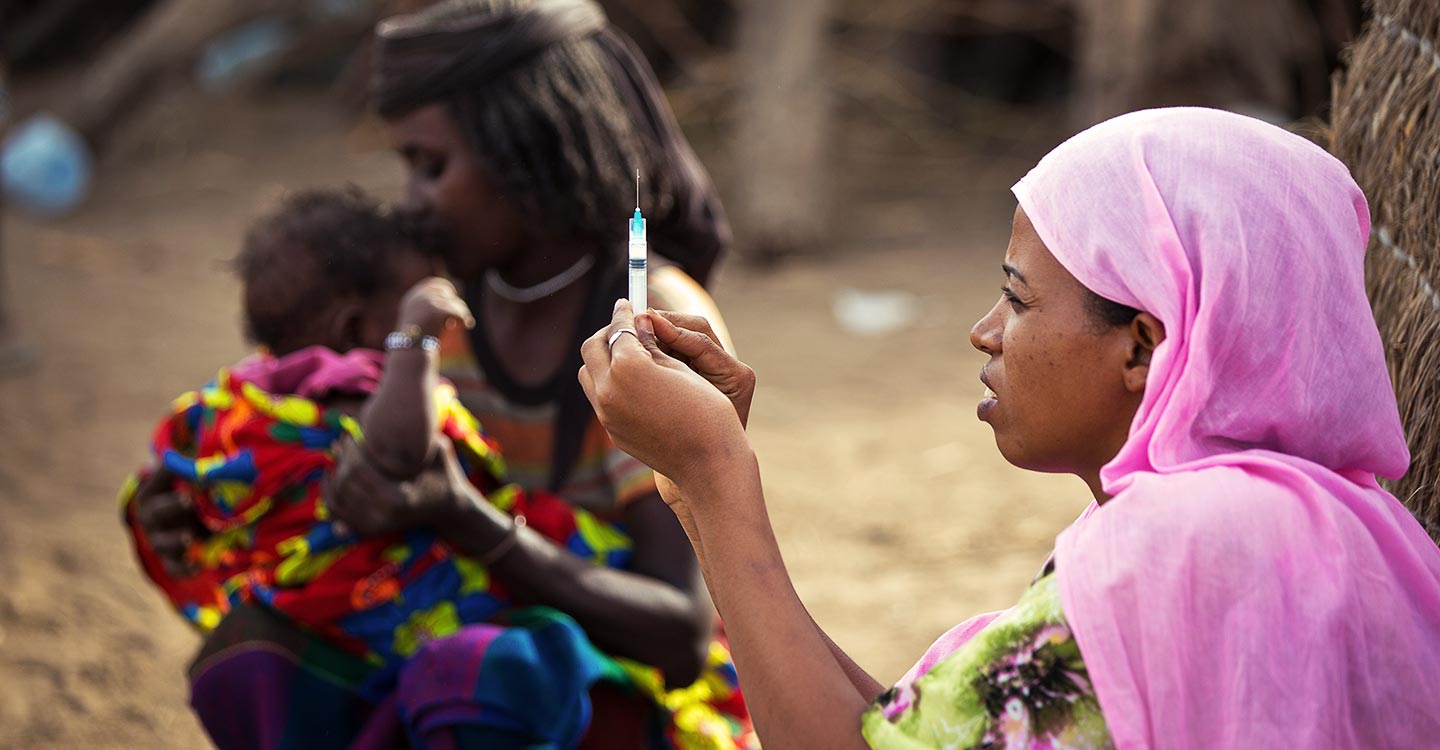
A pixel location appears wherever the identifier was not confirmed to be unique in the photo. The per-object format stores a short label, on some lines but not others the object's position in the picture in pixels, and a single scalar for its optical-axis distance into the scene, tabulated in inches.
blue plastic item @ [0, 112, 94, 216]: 303.0
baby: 90.0
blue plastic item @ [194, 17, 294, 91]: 334.6
